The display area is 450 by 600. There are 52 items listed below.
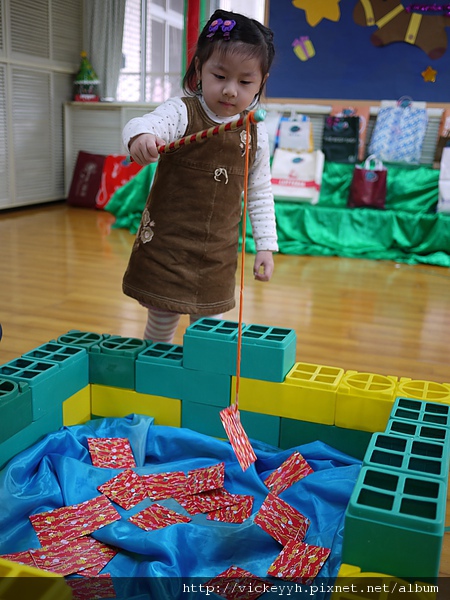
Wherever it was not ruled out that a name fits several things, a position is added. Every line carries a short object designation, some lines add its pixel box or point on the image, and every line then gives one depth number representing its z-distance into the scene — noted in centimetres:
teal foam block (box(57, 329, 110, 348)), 126
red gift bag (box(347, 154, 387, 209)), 356
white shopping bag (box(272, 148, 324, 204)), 359
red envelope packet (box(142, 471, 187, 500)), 102
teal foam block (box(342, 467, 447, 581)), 64
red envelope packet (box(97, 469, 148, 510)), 99
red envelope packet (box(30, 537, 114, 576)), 83
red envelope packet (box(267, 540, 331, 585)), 83
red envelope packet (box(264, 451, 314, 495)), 105
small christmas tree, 492
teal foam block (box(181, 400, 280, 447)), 117
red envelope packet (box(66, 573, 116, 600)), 77
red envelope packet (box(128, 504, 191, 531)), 93
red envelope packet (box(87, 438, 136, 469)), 109
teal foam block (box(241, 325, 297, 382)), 114
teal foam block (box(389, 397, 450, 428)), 93
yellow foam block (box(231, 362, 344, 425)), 112
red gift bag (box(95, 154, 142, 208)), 466
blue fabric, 85
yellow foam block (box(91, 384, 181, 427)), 122
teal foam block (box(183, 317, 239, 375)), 116
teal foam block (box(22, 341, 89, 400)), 113
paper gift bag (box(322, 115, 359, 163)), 388
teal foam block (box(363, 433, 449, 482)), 76
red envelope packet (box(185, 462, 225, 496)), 103
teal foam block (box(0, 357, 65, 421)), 105
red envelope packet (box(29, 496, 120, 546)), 90
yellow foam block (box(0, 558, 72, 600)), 58
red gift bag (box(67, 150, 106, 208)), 487
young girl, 111
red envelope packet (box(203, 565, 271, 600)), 79
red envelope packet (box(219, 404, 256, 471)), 90
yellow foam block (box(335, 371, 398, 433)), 109
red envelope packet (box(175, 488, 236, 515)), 99
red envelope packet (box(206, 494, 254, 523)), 97
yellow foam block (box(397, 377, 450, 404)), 110
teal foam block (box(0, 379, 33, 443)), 97
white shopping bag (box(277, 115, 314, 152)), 385
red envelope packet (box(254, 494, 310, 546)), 92
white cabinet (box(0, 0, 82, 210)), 434
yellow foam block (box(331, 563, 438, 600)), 62
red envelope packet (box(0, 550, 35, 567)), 84
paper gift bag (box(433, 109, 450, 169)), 376
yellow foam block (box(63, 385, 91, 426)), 117
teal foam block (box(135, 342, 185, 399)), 119
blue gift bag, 379
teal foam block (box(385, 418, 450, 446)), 86
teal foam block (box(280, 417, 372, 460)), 112
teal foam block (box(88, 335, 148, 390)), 120
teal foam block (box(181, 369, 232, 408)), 118
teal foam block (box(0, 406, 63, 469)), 100
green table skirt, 335
